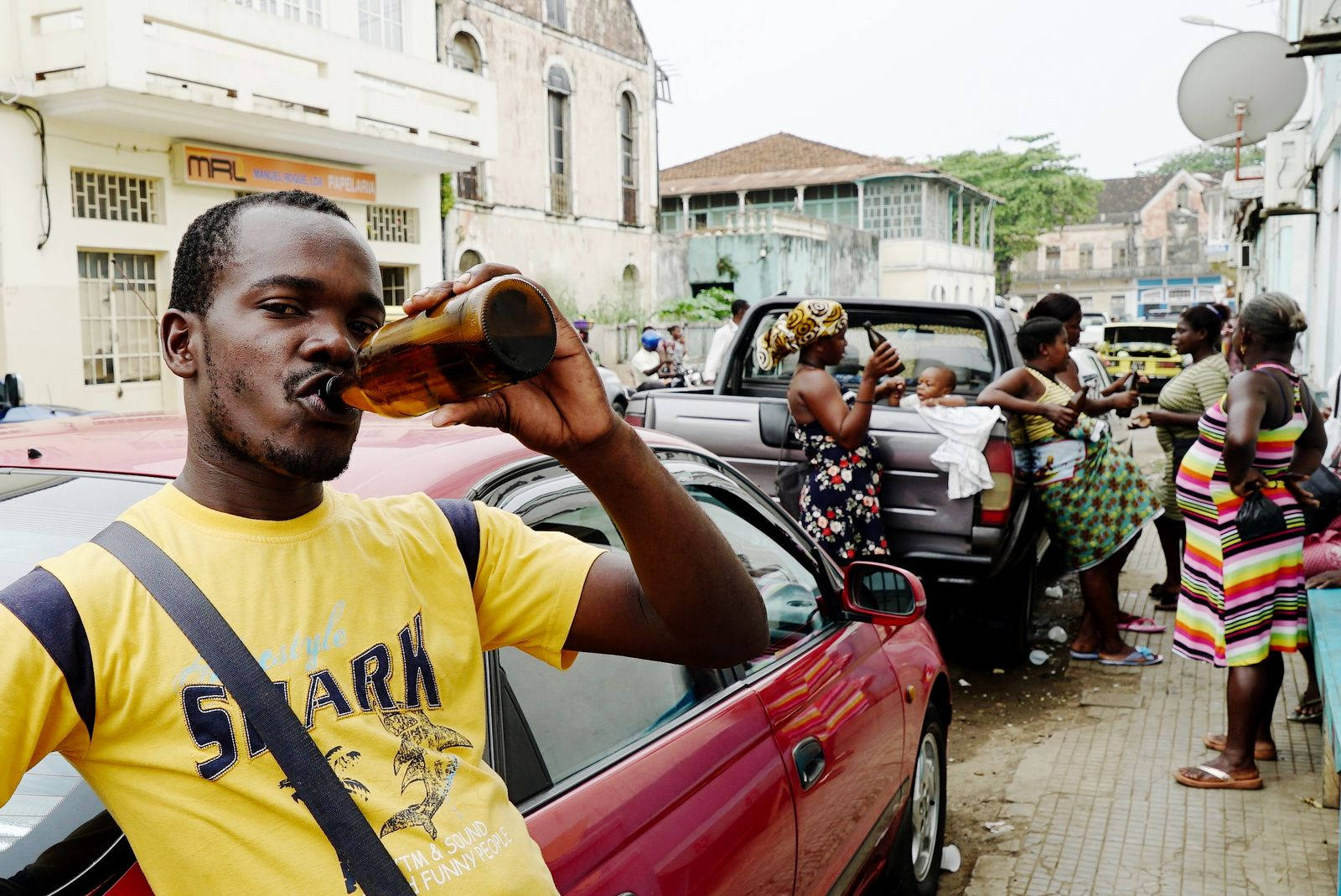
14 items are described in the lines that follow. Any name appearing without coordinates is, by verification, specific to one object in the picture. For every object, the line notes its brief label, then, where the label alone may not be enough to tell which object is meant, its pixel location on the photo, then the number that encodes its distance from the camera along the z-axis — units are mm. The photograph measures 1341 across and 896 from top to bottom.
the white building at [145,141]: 12336
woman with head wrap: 5383
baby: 5754
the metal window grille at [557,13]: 23109
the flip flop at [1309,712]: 5246
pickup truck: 5559
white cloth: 5422
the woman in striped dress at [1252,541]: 4344
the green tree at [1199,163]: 80062
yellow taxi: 22625
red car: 1767
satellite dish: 7574
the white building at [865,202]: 37562
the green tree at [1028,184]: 49812
